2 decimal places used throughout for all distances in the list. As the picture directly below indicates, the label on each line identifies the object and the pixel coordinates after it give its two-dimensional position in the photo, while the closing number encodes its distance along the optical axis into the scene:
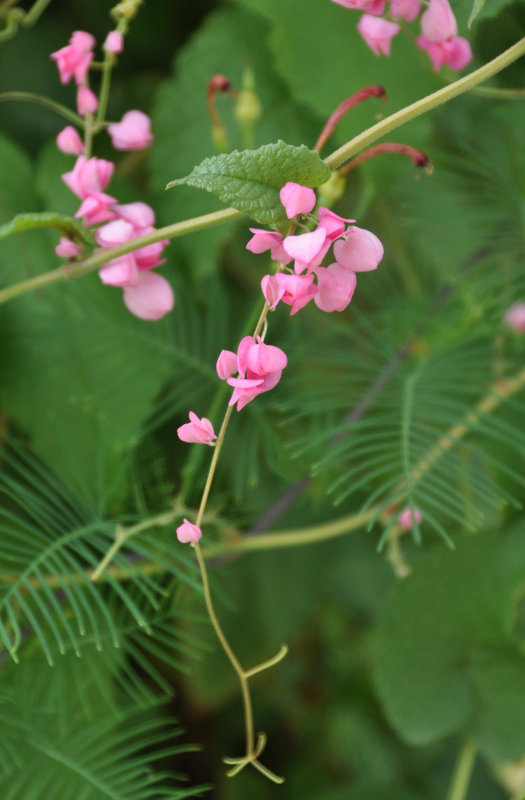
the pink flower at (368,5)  0.77
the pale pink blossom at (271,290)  0.74
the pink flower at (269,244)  0.74
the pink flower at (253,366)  0.74
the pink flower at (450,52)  0.80
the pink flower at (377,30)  0.79
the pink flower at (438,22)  0.78
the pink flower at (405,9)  0.79
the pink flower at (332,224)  0.74
